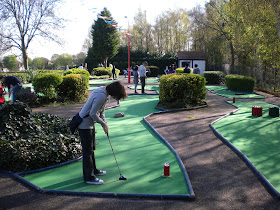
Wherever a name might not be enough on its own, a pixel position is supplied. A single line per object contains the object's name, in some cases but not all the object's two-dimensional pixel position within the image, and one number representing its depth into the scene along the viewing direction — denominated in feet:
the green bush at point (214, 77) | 82.38
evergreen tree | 160.35
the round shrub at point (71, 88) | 44.34
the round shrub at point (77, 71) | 52.71
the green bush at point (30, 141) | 16.72
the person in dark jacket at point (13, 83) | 35.19
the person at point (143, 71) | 51.26
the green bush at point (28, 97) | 41.42
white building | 136.15
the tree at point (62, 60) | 313.73
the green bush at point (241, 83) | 59.00
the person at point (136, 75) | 57.12
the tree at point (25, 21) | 110.93
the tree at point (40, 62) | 290.76
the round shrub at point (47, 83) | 42.68
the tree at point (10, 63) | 311.27
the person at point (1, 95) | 33.67
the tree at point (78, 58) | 260.21
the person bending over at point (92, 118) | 13.62
